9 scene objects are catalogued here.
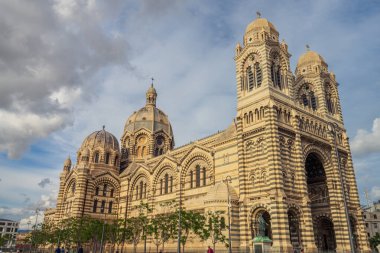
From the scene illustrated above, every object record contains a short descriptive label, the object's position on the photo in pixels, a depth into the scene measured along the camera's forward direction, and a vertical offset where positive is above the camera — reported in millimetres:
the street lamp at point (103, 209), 59991 +6183
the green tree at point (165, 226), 38281 +2267
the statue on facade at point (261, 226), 34016 +2128
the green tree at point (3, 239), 73612 +1217
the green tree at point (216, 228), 34375 +1961
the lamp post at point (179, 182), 47822 +8928
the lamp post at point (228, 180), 41688 +8018
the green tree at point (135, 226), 43562 +2587
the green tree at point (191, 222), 35281 +2543
